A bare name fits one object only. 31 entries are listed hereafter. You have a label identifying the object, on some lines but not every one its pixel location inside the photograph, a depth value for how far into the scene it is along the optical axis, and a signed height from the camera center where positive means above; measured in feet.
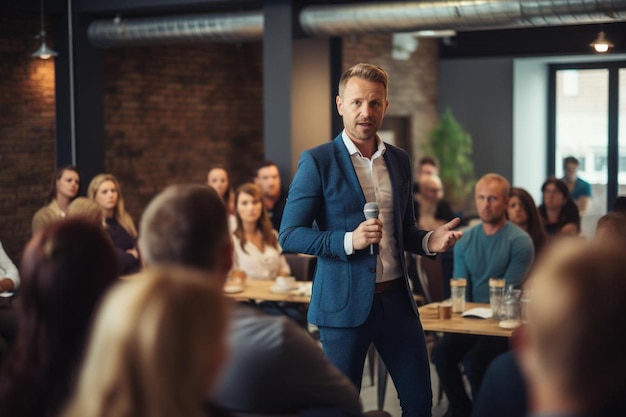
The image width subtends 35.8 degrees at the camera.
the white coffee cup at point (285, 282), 19.85 -2.42
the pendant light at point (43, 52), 28.64 +3.36
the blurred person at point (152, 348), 4.63 -0.89
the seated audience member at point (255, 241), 22.90 -1.83
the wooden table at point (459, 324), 15.28 -2.63
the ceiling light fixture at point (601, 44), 26.18 +3.23
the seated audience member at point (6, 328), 9.80 -1.81
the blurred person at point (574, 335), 4.72 -0.85
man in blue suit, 11.74 -1.01
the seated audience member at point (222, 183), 28.85 -0.56
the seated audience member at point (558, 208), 26.14 -1.23
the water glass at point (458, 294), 16.79 -2.27
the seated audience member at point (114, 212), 24.57 -1.23
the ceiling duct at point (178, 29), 28.99 +4.18
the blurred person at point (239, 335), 7.08 -1.29
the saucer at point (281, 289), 19.83 -2.57
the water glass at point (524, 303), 15.26 -2.23
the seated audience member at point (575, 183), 38.81 -0.82
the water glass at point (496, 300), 16.06 -2.27
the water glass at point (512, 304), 15.65 -2.29
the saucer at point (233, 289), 20.05 -2.59
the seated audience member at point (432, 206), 34.17 -1.52
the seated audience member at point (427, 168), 37.24 -0.18
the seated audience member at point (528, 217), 20.61 -1.16
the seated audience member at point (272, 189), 27.76 -0.71
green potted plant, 43.78 +0.34
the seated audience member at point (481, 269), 18.08 -2.00
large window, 42.63 +1.71
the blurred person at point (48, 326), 6.05 -1.01
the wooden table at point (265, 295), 19.42 -2.67
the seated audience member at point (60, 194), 25.71 -0.78
